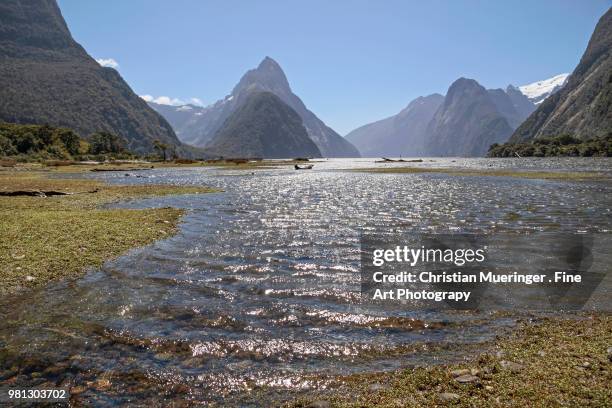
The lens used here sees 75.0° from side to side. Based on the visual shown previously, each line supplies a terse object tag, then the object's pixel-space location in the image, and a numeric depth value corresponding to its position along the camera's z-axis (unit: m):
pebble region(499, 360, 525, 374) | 9.01
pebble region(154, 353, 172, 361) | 10.23
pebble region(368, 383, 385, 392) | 8.62
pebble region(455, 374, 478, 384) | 8.68
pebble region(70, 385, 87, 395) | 8.72
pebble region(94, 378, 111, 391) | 8.87
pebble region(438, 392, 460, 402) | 8.02
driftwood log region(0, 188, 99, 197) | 42.97
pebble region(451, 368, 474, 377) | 9.02
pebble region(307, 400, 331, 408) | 8.04
